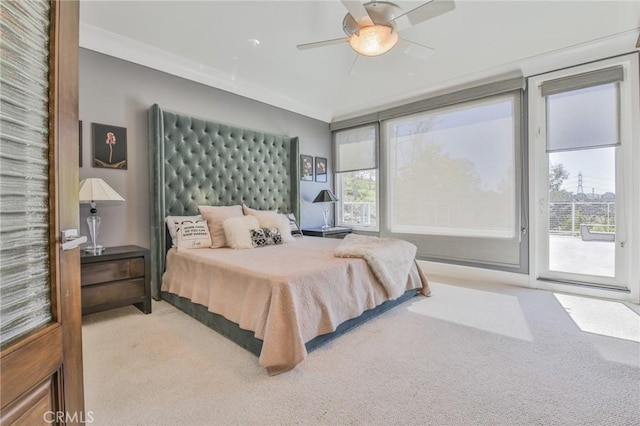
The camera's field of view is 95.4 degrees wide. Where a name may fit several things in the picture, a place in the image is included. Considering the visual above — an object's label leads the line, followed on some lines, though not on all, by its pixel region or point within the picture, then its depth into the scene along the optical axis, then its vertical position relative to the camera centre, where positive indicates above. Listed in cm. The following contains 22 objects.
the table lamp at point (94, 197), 255 +16
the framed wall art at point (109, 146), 290 +70
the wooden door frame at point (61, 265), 62 -12
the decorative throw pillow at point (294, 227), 426 -20
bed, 191 -41
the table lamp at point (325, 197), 489 +28
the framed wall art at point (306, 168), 496 +79
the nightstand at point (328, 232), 462 -30
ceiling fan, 202 +143
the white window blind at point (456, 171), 378 +60
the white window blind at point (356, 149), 506 +117
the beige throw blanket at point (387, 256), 255 -41
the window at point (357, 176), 510 +68
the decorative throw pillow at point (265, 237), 323 -26
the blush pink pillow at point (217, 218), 320 -4
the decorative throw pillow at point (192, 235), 303 -22
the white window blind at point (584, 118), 317 +106
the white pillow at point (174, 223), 313 -9
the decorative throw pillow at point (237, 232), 310 -20
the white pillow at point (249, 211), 376 +4
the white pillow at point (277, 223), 354 -11
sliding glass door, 313 +46
